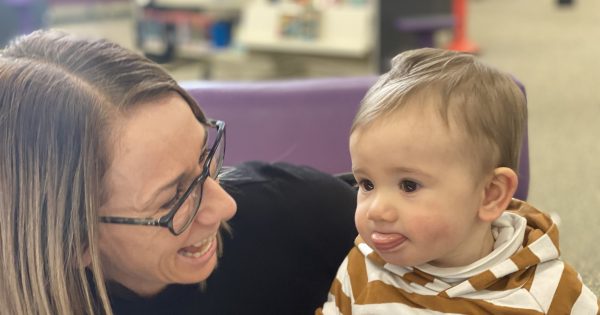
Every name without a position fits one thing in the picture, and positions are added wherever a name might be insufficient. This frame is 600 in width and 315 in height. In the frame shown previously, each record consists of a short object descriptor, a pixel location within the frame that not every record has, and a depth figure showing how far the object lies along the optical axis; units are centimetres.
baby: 94
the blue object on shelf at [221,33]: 476
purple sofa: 174
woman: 87
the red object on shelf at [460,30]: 481
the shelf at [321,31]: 423
